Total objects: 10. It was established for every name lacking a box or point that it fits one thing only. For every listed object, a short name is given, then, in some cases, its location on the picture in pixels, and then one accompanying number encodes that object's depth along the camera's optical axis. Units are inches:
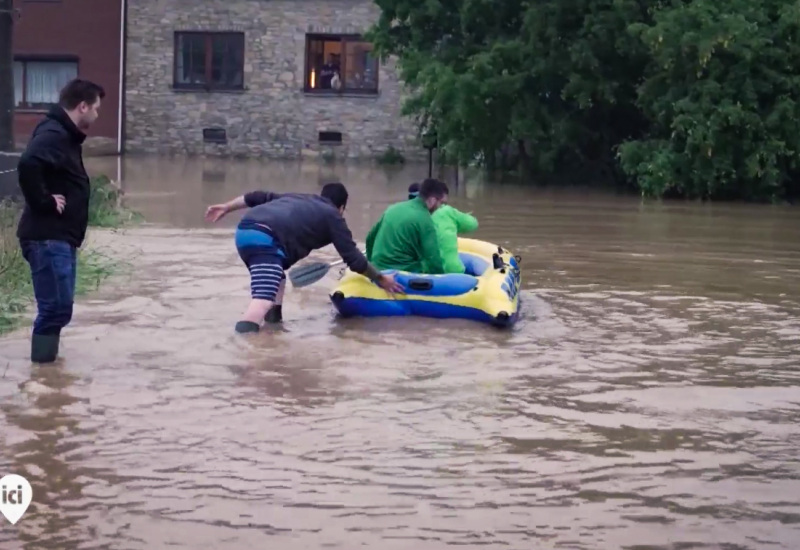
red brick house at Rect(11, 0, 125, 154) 1567.4
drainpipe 1566.2
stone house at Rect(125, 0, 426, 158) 1558.8
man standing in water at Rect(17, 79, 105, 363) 340.5
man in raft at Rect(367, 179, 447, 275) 465.7
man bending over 418.3
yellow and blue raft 441.4
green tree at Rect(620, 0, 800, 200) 964.0
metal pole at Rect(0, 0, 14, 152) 829.2
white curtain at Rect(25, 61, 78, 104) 1585.9
